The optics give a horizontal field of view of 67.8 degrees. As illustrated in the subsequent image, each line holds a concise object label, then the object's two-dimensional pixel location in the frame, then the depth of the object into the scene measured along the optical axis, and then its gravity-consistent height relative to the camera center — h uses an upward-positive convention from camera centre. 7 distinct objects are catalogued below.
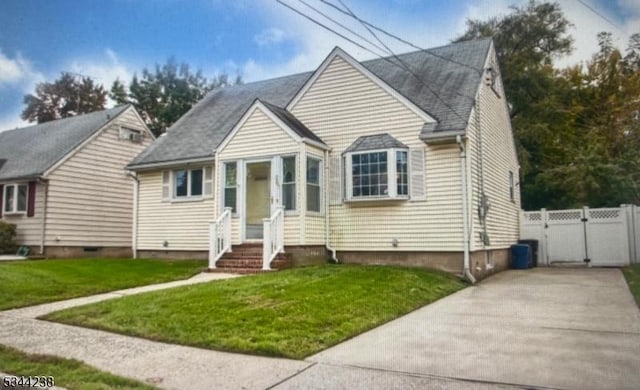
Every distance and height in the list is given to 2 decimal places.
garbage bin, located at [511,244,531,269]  14.28 -0.65
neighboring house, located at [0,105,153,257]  16.30 +1.89
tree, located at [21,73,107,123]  25.16 +7.78
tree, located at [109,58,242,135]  32.88 +9.86
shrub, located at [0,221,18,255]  15.95 -0.08
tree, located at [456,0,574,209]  22.80 +7.77
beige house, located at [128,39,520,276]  11.30 +1.67
